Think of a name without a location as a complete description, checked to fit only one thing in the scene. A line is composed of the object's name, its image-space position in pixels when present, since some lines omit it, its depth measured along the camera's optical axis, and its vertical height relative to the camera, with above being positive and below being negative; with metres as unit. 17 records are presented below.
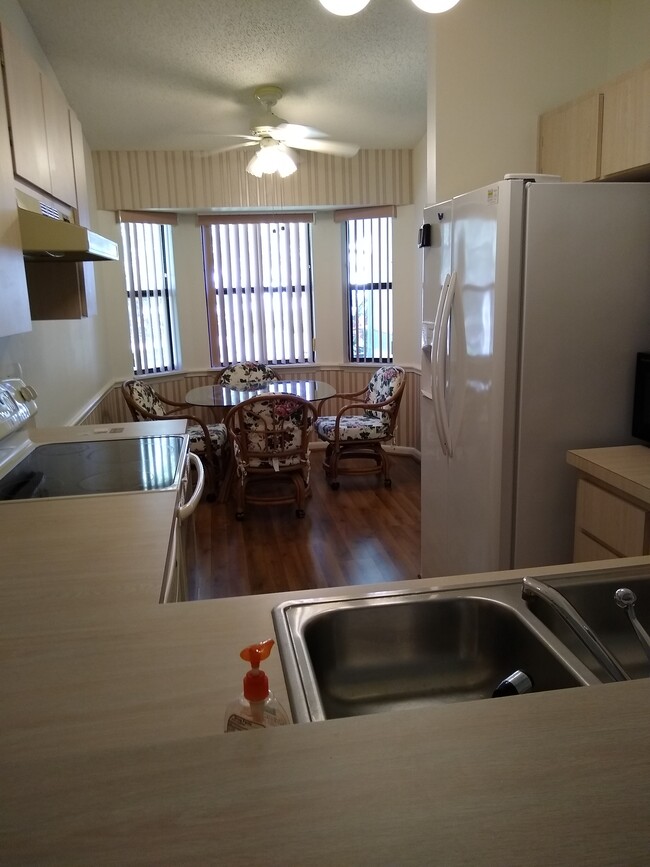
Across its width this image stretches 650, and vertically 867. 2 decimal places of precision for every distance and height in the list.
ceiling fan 3.87 +1.00
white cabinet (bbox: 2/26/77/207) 1.71 +0.56
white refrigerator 2.29 -0.16
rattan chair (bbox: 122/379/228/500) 4.71 -0.89
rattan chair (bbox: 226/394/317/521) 4.15 -0.91
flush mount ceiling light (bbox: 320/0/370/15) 1.75 +0.80
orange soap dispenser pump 0.71 -0.44
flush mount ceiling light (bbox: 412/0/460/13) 1.73 +0.79
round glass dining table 4.75 -0.70
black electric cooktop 1.92 -0.53
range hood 1.80 +0.21
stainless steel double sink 1.13 -0.61
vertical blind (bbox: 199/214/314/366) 5.94 +0.14
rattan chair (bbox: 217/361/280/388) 5.68 -0.63
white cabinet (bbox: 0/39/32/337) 1.55 +0.12
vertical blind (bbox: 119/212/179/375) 5.61 +0.09
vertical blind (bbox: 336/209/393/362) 5.86 +0.12
